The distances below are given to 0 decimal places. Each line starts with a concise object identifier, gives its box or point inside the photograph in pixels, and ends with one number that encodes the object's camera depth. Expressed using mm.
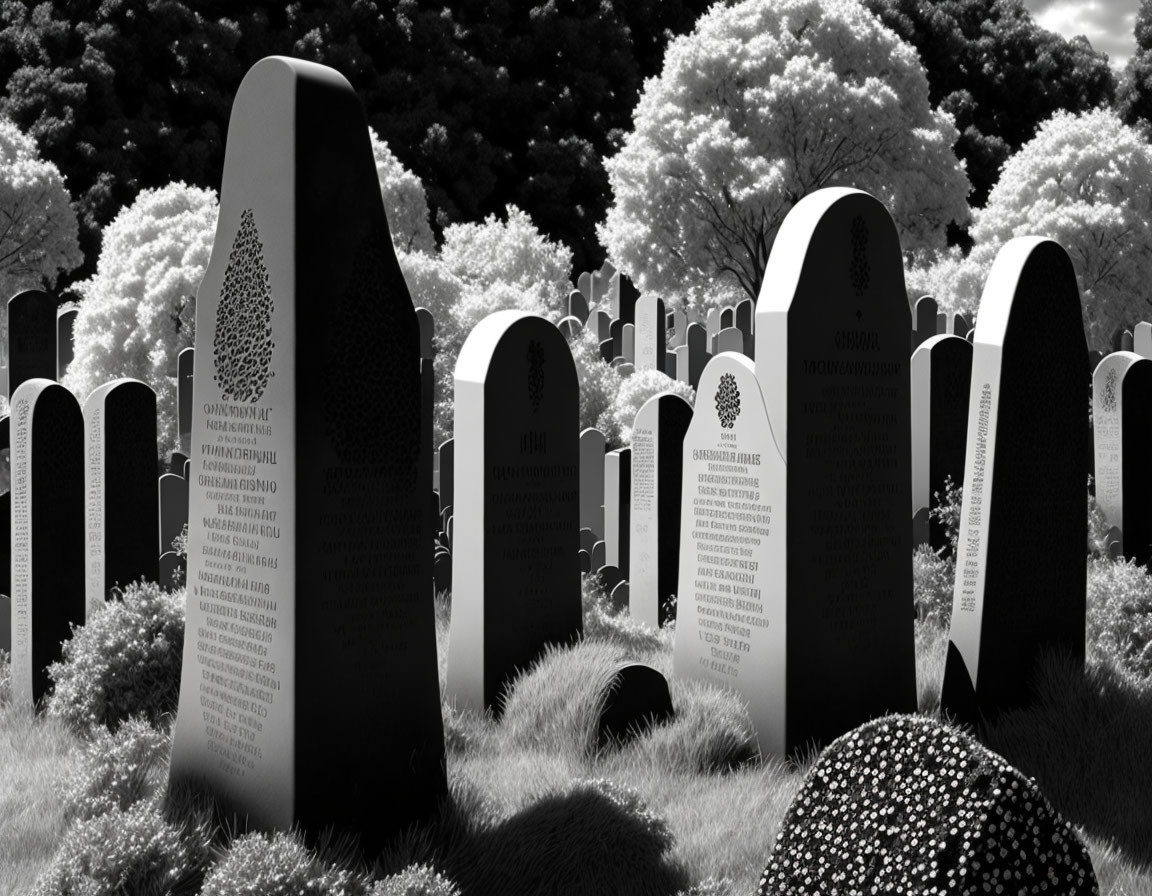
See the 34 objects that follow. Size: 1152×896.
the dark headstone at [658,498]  8984
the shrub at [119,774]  4859
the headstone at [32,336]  16078
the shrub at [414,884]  4086
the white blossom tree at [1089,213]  22047
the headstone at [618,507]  10312
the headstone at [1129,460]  9945
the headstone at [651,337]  17984
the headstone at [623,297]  25203
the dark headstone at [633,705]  6125
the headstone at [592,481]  11250
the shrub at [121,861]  4230
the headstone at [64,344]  17906
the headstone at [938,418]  9703
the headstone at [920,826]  3373
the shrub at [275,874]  4078
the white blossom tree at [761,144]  23000
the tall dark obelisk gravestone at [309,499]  4590
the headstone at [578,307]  23156
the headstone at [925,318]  18625
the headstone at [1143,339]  18125
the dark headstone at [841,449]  6234
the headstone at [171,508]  10367
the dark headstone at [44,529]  7312
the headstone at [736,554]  6297
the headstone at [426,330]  15203
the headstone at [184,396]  13500
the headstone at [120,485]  7934
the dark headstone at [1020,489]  6602
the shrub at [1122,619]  7469
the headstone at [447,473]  11398
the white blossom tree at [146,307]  15352
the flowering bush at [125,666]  6516
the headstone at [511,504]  7055
